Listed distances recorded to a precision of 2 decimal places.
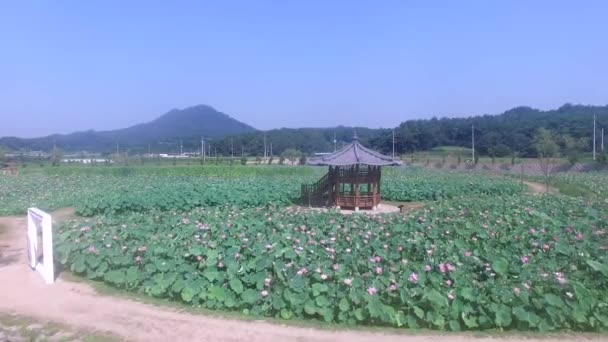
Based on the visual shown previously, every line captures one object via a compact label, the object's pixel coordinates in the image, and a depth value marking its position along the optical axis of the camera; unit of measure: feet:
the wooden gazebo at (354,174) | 63.57
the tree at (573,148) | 149.40
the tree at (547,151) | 113.02
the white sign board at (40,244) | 25.18
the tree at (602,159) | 143.54
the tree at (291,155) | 217.58
